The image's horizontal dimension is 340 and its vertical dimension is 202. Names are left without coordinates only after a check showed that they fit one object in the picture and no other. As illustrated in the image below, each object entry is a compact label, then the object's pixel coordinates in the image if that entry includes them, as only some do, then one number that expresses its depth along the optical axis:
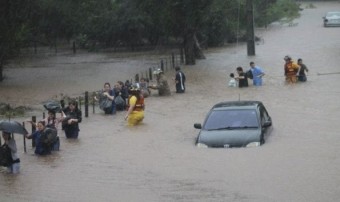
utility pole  47.41
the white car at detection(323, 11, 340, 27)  65.31
